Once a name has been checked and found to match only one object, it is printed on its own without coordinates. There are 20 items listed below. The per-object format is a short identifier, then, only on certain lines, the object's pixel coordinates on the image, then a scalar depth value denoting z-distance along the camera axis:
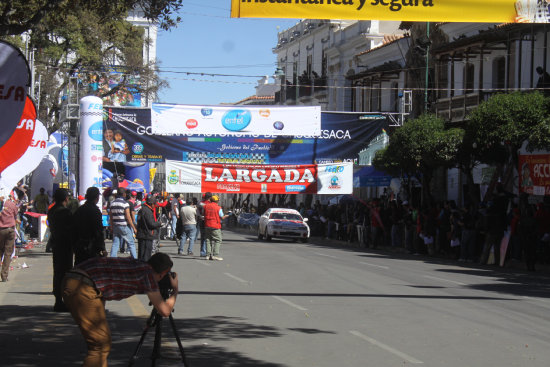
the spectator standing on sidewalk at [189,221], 23.44
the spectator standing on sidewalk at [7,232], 15.62
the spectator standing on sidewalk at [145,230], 17.09
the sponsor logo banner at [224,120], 33.69
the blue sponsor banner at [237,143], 32.75
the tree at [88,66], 39.31
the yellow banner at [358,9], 10.43
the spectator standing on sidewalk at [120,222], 17.84
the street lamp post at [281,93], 63.24
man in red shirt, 21.95
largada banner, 33.84
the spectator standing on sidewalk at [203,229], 22.62
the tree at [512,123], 25.89
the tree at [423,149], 31.08
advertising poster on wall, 24.19
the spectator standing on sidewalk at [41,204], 31.73
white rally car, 35.22
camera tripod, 6.90
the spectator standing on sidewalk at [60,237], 12.24
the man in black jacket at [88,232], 11.95
